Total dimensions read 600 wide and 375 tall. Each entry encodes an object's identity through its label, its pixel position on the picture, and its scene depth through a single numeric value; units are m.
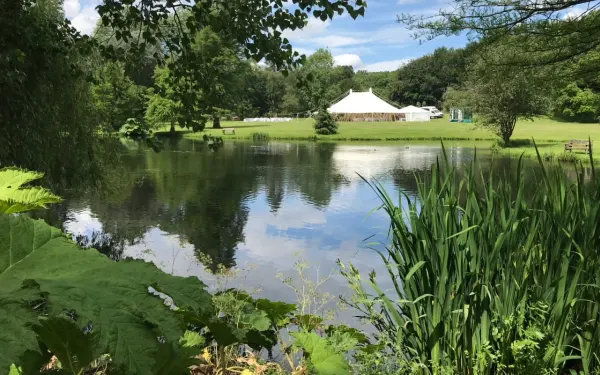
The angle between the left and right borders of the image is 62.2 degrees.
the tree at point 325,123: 47.25
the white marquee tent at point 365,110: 68.00
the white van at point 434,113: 76.47
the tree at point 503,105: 30.55
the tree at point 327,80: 71.60
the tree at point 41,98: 5.57
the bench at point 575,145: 23.89
